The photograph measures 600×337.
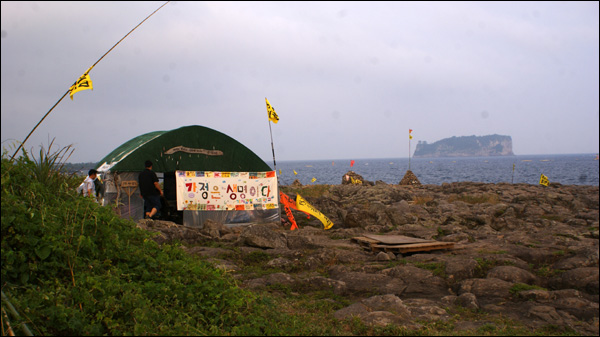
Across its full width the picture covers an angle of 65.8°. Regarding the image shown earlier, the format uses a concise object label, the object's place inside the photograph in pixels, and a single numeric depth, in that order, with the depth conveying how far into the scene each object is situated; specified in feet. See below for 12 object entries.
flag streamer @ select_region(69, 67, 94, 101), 27.53
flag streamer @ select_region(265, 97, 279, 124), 54.02
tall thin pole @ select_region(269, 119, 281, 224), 54.65
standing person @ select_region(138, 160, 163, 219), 44.21
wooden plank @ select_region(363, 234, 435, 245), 36.13
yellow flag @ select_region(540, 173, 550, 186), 92.22
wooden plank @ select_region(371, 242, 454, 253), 35.04
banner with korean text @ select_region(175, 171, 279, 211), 48.96
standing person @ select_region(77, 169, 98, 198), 42.60
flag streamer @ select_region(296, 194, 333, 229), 47.93
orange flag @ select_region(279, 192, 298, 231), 50.70
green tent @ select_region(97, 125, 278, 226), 48.16
